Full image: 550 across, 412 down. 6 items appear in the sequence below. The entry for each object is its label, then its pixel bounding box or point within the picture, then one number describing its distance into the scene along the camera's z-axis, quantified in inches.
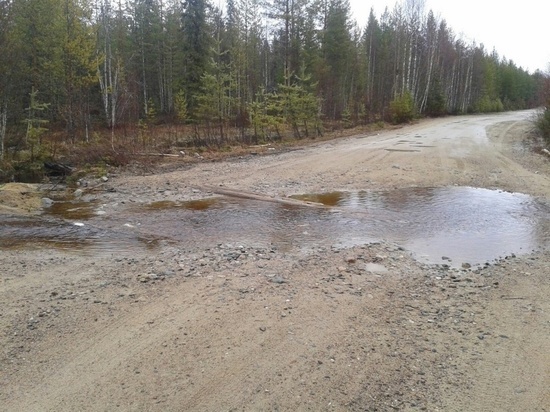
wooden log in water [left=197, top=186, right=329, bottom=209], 374.5
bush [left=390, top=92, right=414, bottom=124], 1276.6
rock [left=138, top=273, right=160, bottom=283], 197.9
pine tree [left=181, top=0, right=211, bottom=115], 1266.0
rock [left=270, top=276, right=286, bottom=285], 198.8
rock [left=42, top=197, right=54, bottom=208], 383.9
